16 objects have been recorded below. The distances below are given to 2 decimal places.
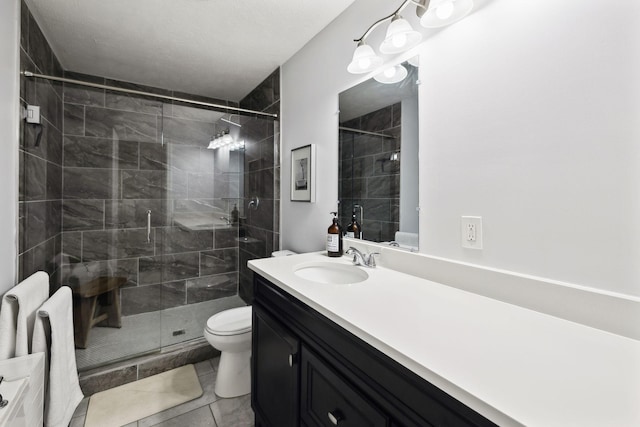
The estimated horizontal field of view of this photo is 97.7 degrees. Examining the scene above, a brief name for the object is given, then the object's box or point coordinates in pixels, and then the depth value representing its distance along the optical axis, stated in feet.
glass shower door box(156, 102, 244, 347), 8.23
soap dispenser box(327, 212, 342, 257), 5.11
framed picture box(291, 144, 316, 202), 6.22
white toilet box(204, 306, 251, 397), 5.66
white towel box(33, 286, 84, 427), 4.43
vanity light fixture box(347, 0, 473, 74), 3.26
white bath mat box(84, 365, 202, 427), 5.22
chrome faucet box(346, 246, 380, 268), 4.43
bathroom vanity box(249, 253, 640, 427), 1.53
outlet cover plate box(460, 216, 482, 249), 3.29
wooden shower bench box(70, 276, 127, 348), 6.63
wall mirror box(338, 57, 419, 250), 4.14
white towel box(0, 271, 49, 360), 4.04
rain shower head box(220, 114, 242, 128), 8.41
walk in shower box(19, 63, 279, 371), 7.06
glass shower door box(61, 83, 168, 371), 7.25
